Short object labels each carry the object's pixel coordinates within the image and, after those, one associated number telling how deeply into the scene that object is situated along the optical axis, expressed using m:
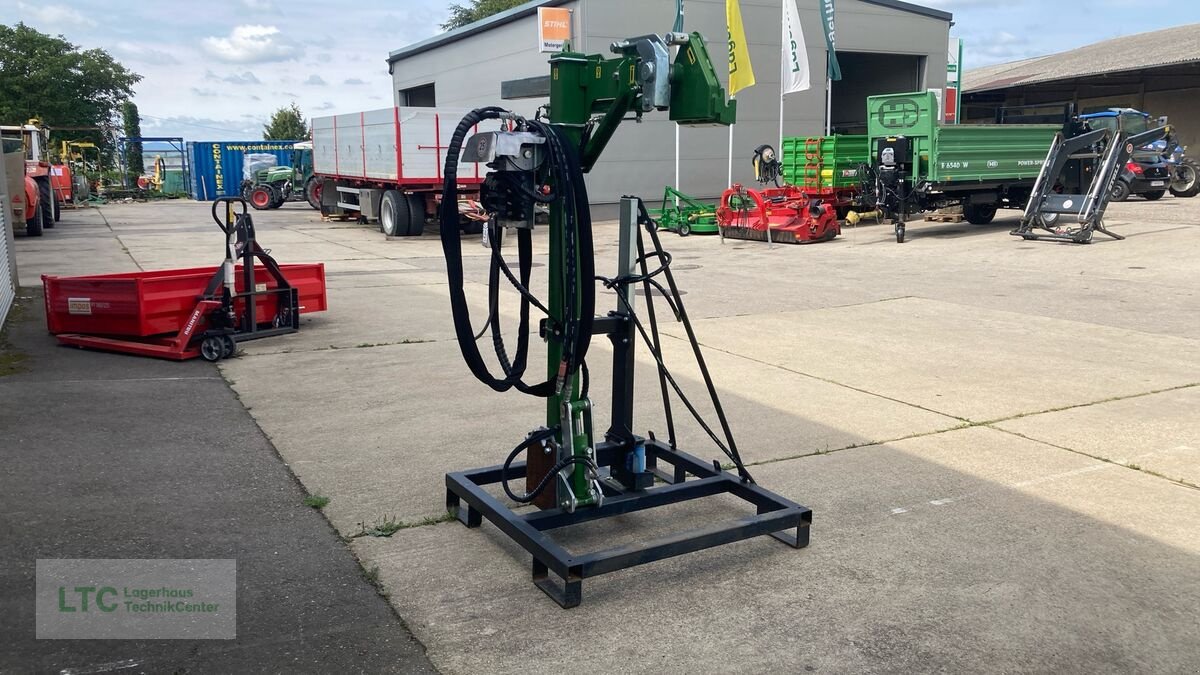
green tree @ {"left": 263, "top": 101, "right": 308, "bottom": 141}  66.25
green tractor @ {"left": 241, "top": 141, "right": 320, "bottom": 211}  31.16
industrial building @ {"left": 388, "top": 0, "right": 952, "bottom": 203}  23.35
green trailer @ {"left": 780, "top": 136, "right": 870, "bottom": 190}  19.64
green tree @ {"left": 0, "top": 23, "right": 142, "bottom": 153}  50.91
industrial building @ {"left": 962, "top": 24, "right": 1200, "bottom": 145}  30.89
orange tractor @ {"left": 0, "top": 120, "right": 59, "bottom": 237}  17.61
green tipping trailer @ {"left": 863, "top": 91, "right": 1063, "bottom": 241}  16.66
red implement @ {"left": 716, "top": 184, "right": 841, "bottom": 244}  17.25
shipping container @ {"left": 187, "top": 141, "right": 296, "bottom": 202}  37.78
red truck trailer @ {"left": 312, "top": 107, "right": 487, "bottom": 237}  19.34
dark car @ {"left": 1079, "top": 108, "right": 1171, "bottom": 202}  22.34
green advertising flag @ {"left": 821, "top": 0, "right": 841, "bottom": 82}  21.92
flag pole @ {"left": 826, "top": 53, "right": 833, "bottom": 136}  25.00
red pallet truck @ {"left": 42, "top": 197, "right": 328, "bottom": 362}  7.60
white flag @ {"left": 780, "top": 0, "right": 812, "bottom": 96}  19.45
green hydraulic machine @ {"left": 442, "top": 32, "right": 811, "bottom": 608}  3.58
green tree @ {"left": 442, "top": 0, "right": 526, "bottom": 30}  60.69
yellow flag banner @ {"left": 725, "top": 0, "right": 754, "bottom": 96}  17.88
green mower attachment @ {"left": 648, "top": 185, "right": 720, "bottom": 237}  19.09
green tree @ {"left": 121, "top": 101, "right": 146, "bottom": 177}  49.03
